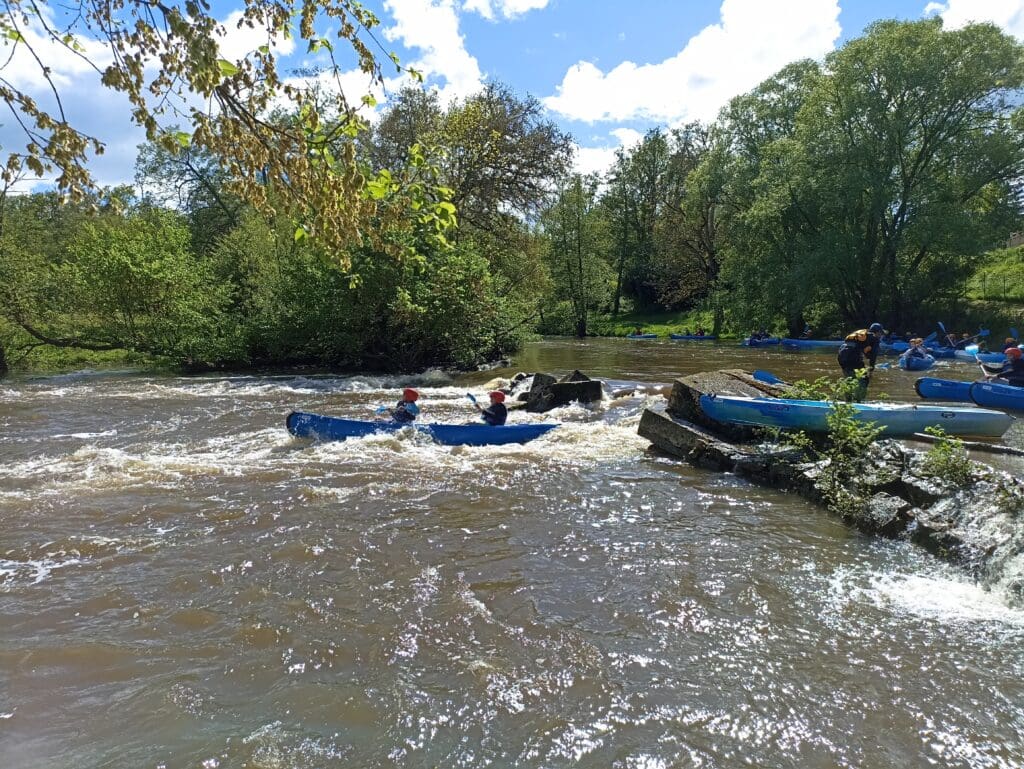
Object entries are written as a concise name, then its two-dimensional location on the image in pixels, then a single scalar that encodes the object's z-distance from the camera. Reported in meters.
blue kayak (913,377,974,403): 11.88
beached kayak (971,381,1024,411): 11.15
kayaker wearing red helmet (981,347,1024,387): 11.95
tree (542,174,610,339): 39.53
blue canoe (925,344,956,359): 21.30
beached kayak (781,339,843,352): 24.89
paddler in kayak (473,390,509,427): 10.34
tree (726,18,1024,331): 22.81
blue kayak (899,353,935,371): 18.30
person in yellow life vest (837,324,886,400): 11.28
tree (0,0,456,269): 3.30
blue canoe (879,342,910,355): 22.66
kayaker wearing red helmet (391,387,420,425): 10.12
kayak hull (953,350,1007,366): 18.96
